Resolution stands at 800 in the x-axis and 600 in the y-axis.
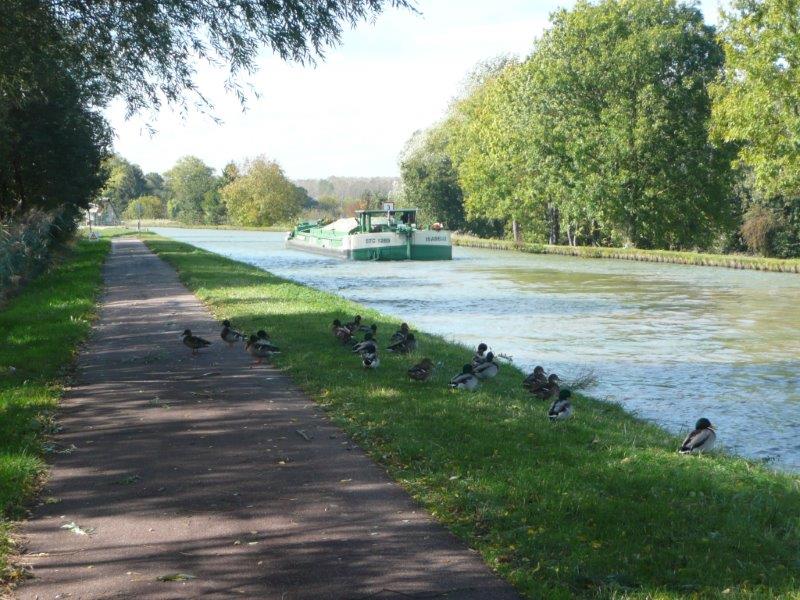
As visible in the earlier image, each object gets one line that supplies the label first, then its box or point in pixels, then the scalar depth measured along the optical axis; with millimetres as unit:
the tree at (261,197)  142625
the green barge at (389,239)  58125
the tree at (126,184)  181000
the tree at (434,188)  87812
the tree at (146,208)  179062
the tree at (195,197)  159875
